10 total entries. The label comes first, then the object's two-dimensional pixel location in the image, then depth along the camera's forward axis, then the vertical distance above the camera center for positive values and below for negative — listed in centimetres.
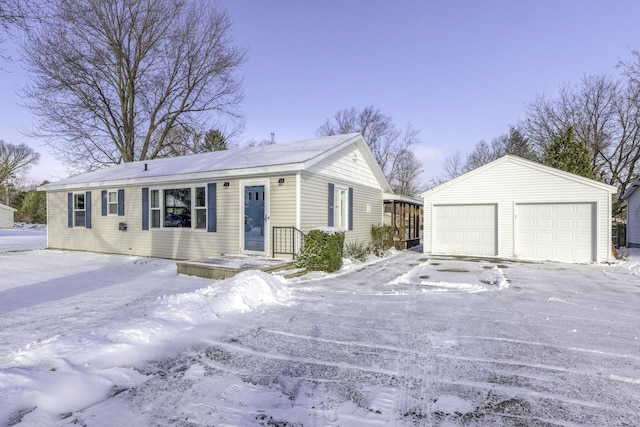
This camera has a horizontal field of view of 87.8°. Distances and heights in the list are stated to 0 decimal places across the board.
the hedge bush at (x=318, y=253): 798 -97
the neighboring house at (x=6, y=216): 3055 -25
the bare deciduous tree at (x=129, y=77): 1820 +823
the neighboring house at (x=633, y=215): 1536 -15
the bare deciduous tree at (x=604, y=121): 2047 +585
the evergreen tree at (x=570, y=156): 1342 +231
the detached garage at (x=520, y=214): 1051 -7
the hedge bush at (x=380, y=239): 1260 -105
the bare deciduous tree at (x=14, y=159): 3964 +699
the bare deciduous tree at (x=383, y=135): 3272 +770
